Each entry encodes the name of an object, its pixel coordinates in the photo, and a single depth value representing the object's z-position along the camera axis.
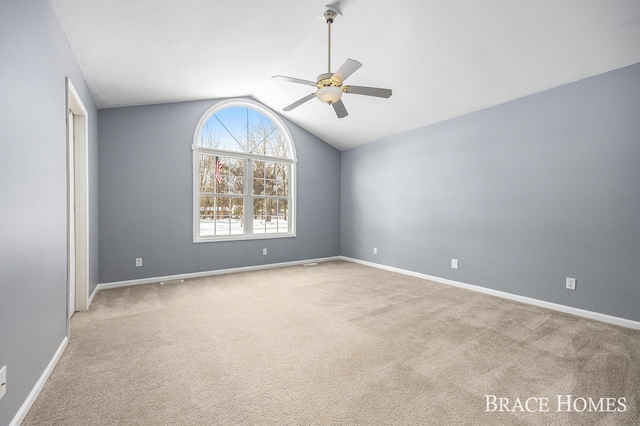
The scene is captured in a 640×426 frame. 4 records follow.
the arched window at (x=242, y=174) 5.07
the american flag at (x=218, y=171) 5.19
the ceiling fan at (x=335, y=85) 2.63
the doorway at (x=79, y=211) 3.22
